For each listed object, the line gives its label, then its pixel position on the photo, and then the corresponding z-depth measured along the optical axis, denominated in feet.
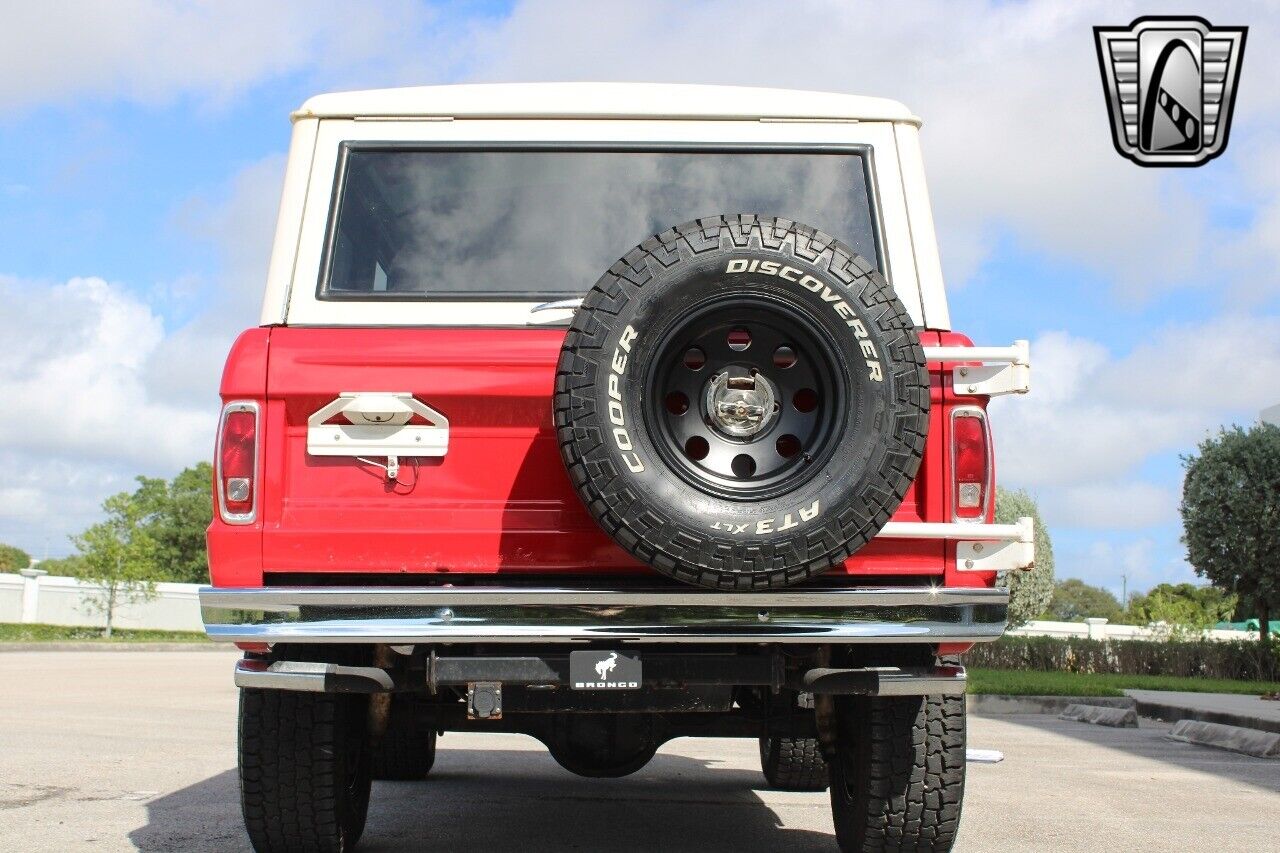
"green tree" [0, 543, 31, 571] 315.58
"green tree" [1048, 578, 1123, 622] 346.95
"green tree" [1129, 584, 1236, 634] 87.20
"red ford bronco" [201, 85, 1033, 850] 12.16
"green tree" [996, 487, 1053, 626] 94.02
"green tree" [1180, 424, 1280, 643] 79.56
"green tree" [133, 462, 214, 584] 227.61
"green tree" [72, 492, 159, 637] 123.03
